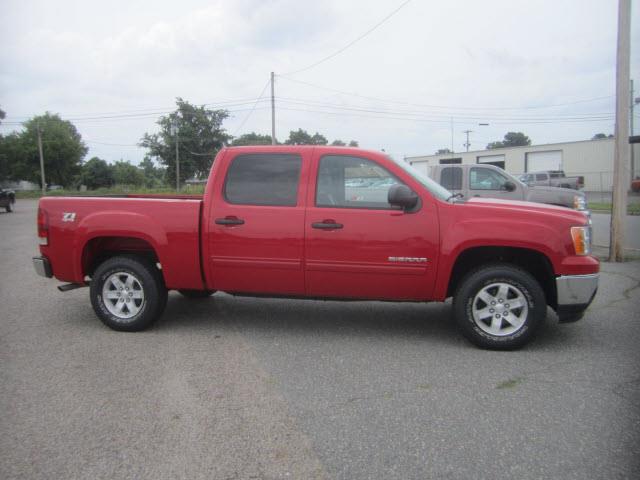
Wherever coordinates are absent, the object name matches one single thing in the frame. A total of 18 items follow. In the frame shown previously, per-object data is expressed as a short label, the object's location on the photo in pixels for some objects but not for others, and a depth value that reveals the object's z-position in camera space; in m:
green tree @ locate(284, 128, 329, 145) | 67.82
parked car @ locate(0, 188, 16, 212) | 27.59
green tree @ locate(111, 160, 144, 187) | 96.81
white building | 35.53
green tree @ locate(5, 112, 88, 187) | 71.56
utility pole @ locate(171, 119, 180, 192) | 47.72
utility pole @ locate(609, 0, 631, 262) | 8.62
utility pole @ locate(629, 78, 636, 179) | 31.67
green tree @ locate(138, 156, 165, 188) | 108.28
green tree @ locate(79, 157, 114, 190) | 89.46
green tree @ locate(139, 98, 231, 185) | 52.34
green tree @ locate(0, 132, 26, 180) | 70.29
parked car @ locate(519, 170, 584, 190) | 28.57
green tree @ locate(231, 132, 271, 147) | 73.90
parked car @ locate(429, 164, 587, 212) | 10.42
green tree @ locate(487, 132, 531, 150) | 106.81
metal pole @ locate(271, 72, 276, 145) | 30.91
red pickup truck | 4.39
